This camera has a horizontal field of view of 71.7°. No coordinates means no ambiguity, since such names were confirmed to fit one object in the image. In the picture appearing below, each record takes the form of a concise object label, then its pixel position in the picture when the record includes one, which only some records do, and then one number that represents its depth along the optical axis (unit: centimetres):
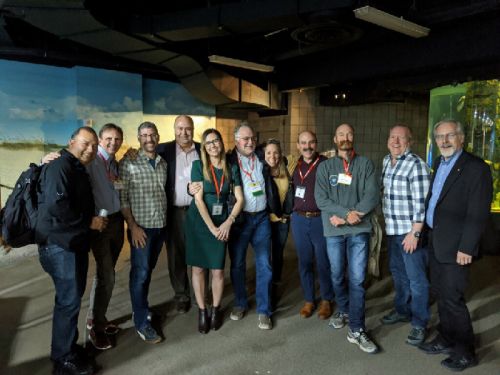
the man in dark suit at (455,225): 208
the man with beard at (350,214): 249
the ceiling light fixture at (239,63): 498
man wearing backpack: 198
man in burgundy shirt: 285
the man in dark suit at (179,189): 289
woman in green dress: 257
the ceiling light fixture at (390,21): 334
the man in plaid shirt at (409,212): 243
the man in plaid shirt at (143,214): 257
